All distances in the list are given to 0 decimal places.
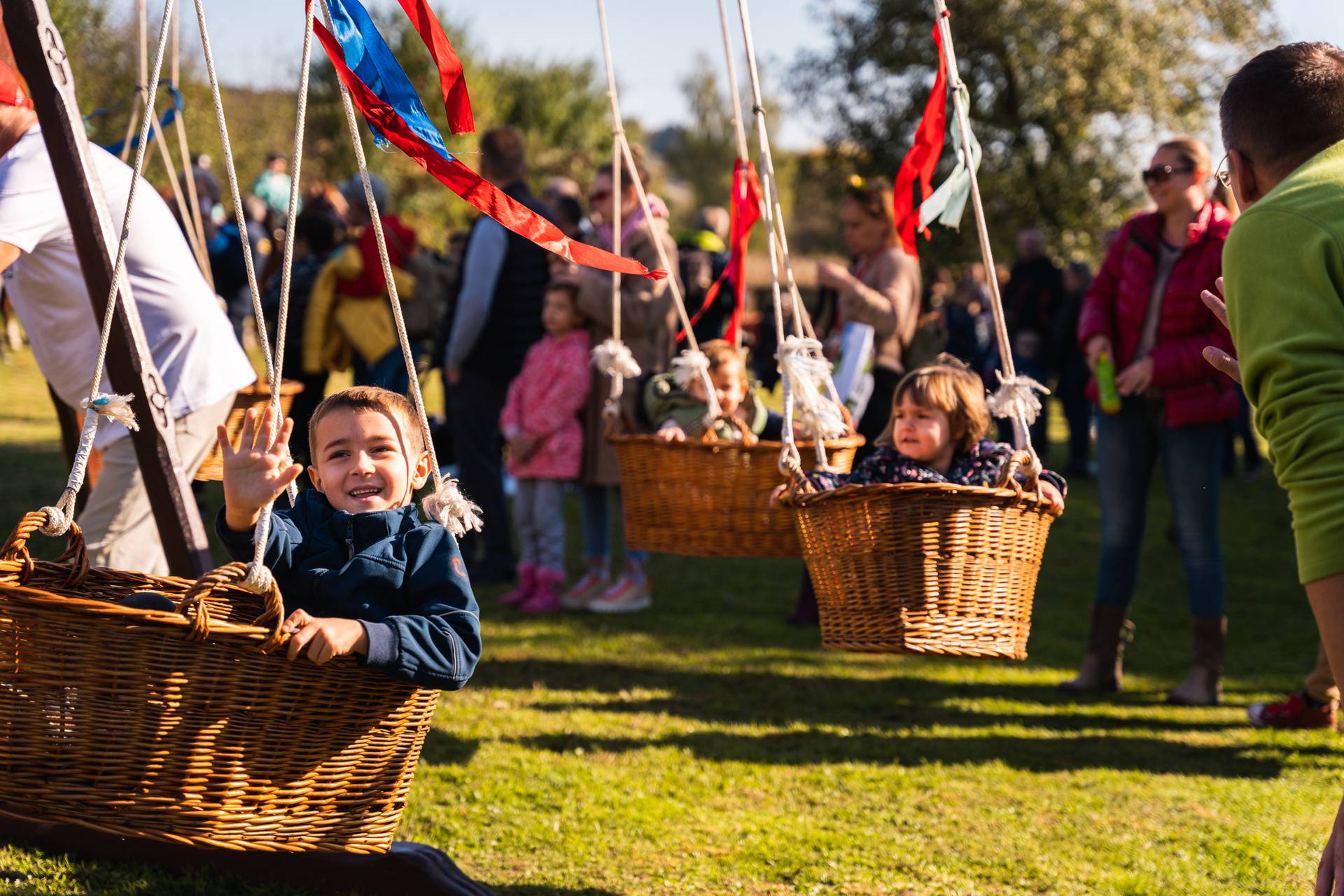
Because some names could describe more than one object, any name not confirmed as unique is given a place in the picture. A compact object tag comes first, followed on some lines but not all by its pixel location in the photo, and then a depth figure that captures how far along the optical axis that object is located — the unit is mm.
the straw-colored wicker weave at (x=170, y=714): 2350
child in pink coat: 6871
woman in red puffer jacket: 5199
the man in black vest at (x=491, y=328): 6988
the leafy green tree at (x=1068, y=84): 21016
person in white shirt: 3664
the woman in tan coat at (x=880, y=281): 5543
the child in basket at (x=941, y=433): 3945
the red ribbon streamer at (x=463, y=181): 2963
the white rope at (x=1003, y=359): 3428
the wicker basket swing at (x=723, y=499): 4465
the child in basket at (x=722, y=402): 5246
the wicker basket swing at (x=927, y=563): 3393
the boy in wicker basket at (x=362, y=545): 2480
